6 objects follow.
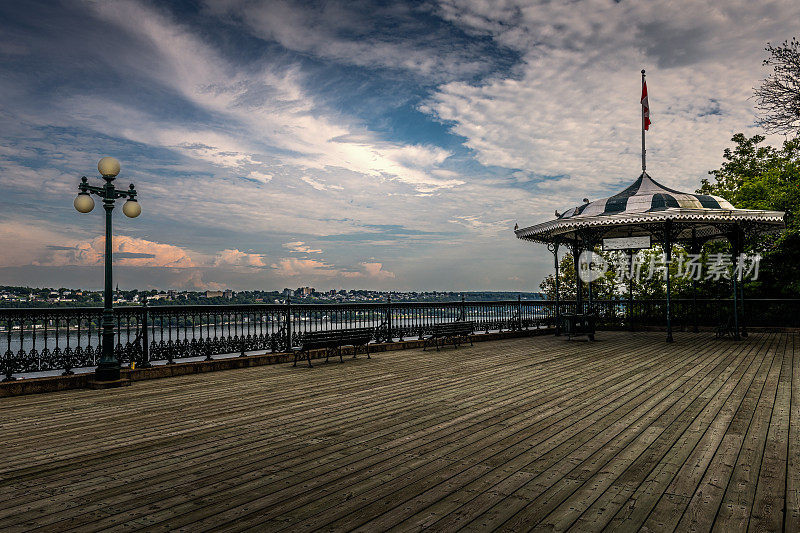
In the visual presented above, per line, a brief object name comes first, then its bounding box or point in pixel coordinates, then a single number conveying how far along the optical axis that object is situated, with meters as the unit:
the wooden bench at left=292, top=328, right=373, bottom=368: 9.45
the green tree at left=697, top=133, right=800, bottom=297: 19.08
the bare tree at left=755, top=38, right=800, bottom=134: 10.76
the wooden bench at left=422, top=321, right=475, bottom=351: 12.30
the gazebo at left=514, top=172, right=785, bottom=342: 13.25
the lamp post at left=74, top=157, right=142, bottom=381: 7.43
